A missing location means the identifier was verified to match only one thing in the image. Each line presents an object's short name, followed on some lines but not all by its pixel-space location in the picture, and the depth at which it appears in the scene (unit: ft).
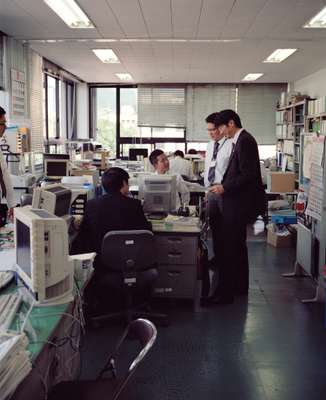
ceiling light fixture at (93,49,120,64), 24.27
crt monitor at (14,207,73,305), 6.03
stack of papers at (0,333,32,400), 4.15
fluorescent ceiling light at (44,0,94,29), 15.89
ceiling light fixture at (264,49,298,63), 23.50
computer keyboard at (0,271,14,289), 7.01
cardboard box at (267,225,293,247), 20.48
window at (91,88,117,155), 38.93
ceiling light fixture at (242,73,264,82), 32.32
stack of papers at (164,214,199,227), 13.03
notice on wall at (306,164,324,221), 12.95
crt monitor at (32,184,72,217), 8.73
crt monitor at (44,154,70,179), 18.54
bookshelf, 29.43
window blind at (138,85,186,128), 37.83
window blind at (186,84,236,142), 37.55
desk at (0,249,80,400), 5.26
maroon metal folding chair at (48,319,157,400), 5.79
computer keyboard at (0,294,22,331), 5.58
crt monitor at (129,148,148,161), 31.73
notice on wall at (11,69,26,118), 21.52
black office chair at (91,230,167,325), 10.32
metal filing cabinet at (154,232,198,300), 12.67
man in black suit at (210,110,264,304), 12.52
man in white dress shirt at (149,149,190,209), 15.35
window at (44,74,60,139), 29.99
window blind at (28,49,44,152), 23.95
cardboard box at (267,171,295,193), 23.90
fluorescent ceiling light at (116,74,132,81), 33.11
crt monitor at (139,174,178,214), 13.82
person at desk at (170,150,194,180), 24.39
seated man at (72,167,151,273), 11.01
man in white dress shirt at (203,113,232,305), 13.34
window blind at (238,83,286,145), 37.40
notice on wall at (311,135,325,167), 12.87
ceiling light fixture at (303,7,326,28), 16.69
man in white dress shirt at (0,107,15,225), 13.00
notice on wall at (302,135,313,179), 13.96
